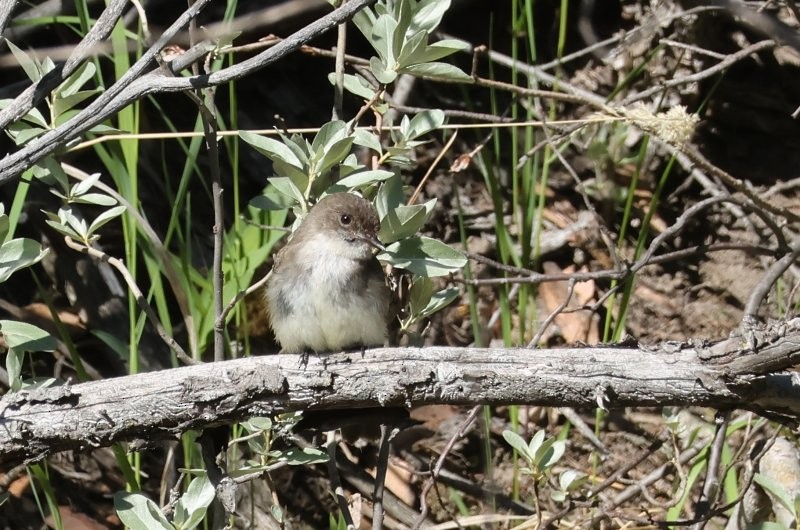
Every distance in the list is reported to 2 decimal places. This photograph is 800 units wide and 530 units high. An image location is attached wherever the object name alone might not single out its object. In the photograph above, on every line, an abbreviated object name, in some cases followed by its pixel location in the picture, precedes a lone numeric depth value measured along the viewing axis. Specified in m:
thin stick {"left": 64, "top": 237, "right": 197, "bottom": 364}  6.89
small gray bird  7.41
